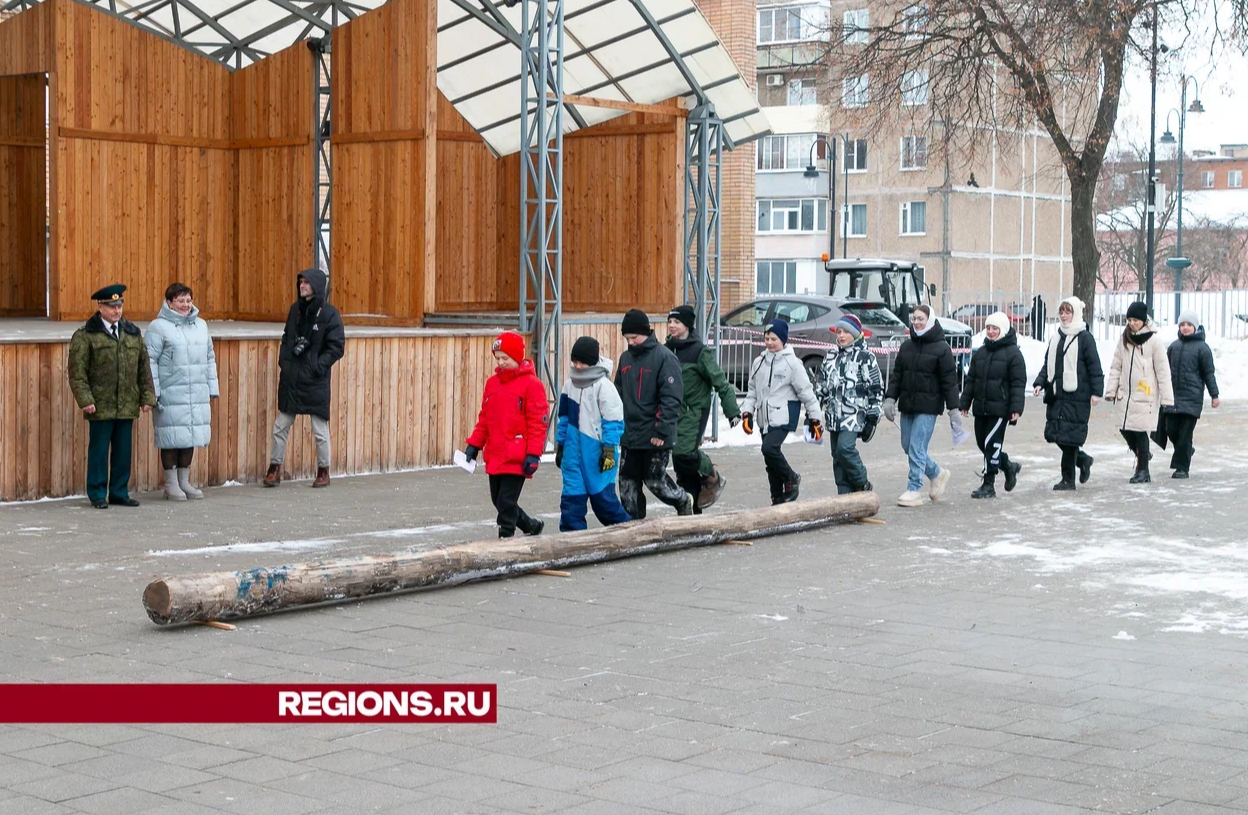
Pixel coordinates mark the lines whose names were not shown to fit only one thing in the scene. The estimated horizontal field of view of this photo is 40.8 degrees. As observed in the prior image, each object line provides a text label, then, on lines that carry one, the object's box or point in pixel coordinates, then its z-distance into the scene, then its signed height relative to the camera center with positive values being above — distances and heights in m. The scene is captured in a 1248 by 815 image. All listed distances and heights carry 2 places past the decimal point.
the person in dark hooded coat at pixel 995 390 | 14.57 -0.29
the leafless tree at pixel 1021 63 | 28.42 +5.34
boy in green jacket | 12.62 -0.36
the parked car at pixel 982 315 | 36.41 +0.90
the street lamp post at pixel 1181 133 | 40.19 +5.42
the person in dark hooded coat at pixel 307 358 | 14.99 -0.04
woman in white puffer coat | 13.84 -0.23
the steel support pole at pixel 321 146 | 23.27 +2.91
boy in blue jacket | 11.16 -0.55
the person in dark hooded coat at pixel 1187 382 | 16.66 -0.25
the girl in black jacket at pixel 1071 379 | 15.12 -0.20
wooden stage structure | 21.00 +2.30
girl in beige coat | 15.95 -0.24
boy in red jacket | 10.80 -0.40
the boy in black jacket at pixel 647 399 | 11.76 -0.31
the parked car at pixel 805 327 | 27.30 +0.50
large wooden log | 8.25 -1.20
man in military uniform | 13.23 -0.27
